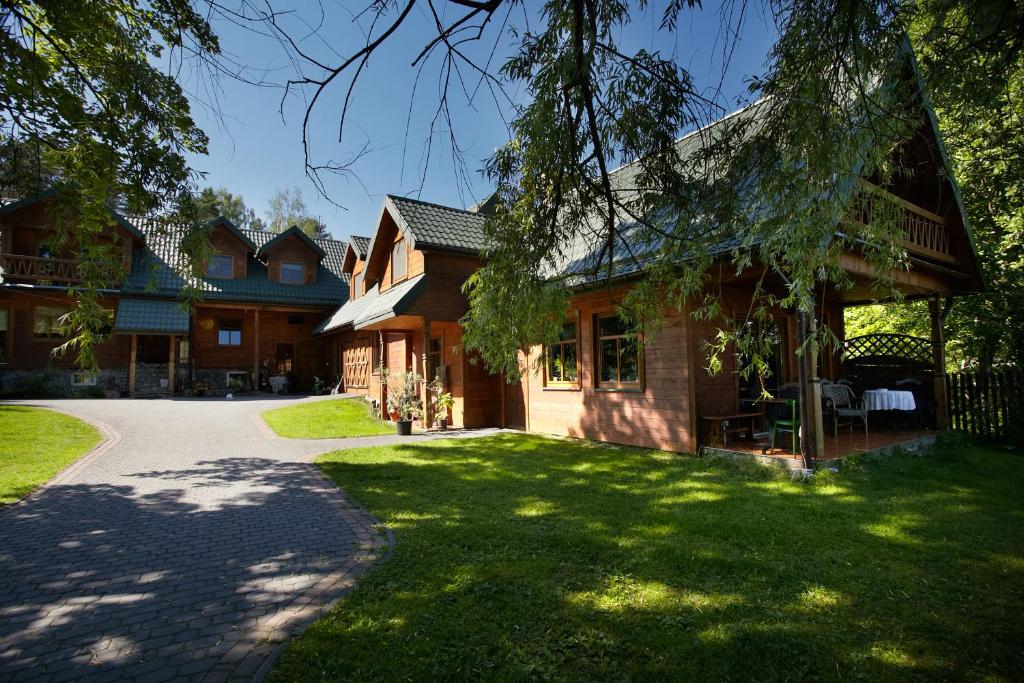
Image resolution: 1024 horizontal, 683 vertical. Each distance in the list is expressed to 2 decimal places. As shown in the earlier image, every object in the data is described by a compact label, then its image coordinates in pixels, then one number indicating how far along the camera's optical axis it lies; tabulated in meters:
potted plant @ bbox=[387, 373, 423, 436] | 12.28
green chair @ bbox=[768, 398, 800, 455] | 7.80
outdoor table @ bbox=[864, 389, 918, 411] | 9.74
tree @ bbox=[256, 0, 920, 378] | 3.02
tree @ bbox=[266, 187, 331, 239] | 43.56
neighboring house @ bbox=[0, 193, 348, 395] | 19.00
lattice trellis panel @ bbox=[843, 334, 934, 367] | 11.79
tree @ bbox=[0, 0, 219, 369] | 3.45
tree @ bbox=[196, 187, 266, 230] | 41.32
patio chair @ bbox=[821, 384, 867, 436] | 9.59
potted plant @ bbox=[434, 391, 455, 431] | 12.71
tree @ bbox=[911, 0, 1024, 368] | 11.55
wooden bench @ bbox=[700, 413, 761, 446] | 8.52
